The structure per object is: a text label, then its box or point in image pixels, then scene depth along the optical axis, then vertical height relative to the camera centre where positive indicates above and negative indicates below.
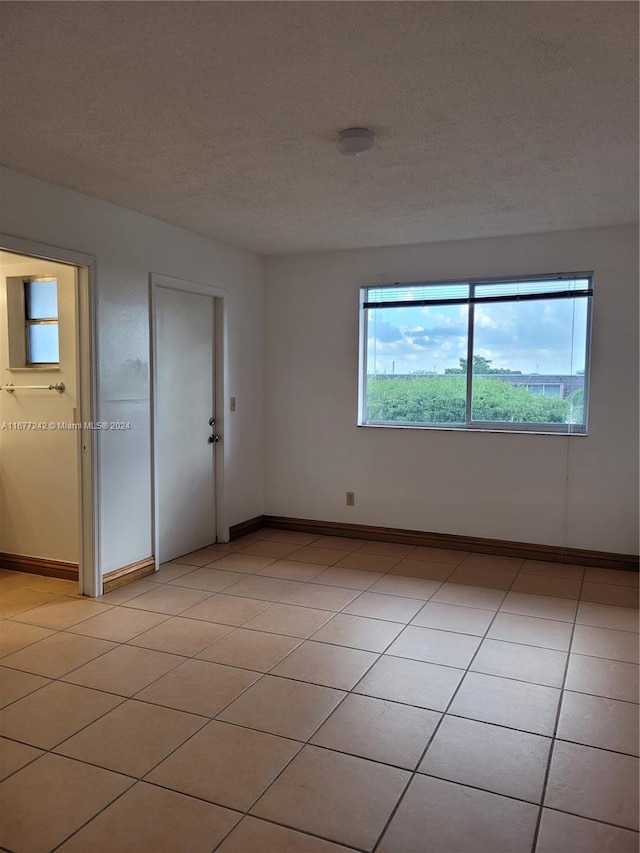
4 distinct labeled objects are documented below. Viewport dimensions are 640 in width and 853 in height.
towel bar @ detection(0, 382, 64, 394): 4.03 -0.02
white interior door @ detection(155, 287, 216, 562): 4.47 -0.27
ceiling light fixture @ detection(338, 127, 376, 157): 2.69 +1.04
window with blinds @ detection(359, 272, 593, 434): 4.57 +0.25
